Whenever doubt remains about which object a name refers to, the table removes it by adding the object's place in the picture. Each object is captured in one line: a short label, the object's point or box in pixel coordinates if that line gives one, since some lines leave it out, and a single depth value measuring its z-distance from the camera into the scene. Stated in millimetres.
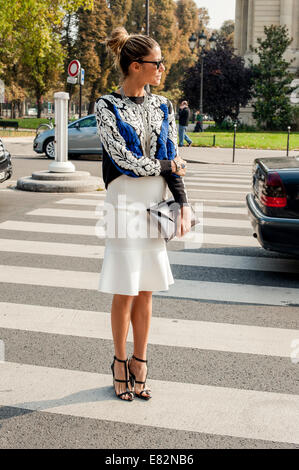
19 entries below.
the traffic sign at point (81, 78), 18744
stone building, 51500
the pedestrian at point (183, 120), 25344
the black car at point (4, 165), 10961
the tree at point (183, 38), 73000
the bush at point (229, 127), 44000
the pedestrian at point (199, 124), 38688
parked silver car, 19766
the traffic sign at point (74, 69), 16859
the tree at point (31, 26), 31391
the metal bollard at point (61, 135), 12367
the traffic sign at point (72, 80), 16969
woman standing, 3486
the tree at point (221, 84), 45875
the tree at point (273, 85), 44250
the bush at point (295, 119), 44156
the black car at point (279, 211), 6230
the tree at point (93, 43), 56688
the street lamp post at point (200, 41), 37188
